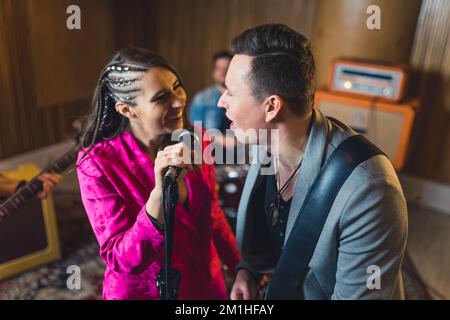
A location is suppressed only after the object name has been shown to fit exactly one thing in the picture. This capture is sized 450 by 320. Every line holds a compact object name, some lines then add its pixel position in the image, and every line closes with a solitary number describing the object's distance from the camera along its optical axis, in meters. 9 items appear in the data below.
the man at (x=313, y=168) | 0.93
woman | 0.95
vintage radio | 2.76
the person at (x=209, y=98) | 2.65
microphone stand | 0.92
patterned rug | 2.07
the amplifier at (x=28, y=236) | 1.55
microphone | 0.91
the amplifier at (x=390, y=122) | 2.65
